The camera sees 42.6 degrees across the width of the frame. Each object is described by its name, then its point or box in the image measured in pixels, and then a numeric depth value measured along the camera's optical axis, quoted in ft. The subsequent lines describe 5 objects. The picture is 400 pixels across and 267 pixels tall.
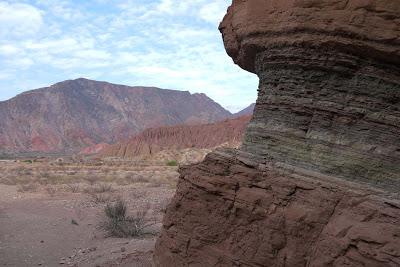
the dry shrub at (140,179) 89.63
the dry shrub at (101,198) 59.16
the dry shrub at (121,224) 38.60
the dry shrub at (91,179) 87.20
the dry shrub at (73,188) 72.93
